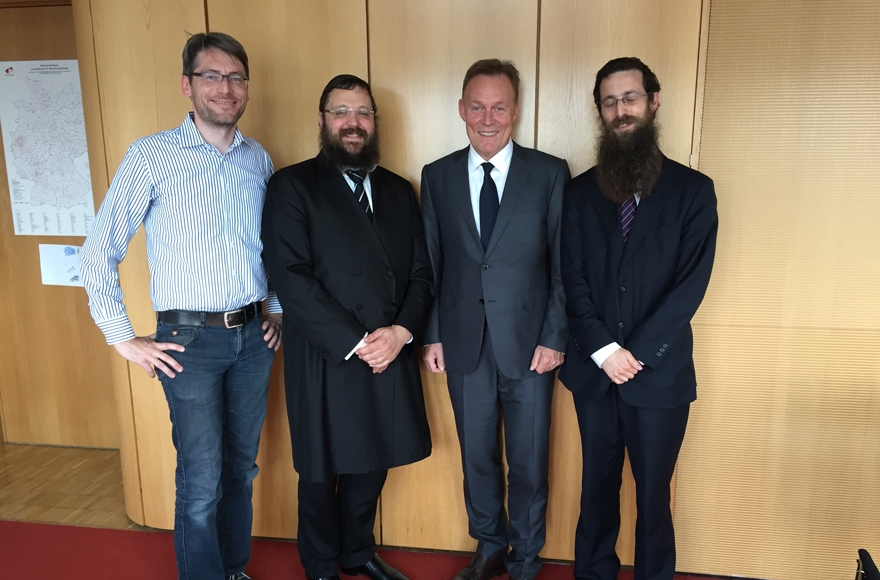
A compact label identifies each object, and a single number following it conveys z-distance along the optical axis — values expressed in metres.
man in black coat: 2.04
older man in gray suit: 2.17
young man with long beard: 1.93
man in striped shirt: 1.94
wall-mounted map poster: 3.37
